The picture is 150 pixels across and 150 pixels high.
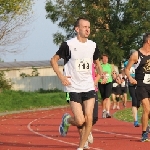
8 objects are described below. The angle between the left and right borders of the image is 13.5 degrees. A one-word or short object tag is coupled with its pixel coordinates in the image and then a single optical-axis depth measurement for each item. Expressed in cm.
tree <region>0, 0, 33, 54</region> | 3728
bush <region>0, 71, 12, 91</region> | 4284
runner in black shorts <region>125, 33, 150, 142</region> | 1224
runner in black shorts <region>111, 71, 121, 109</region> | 2895
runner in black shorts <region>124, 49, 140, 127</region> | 1590
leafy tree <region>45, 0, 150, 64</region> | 5519
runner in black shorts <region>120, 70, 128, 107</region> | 3002
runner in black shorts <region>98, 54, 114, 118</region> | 1980
